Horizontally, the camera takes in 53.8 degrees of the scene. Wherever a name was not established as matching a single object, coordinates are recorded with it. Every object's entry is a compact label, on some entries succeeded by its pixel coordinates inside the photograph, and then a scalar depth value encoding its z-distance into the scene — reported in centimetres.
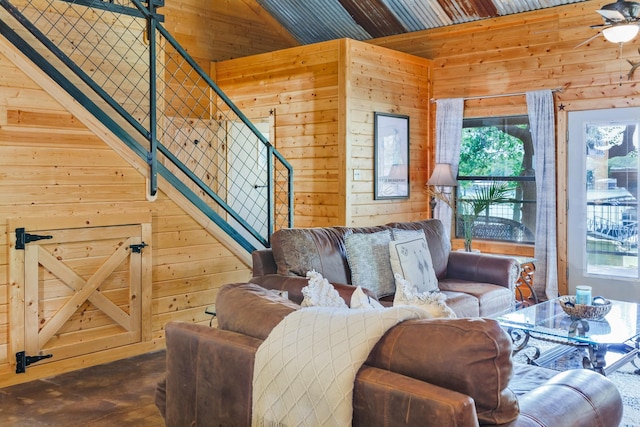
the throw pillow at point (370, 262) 425
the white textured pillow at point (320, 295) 255
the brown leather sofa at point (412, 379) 174
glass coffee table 351
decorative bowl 385
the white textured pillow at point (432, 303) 228
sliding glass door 587
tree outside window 658
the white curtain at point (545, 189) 627
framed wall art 649
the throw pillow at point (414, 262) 439
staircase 430
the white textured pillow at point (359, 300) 257
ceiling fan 417
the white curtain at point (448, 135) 696
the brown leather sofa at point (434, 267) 405
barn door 389
